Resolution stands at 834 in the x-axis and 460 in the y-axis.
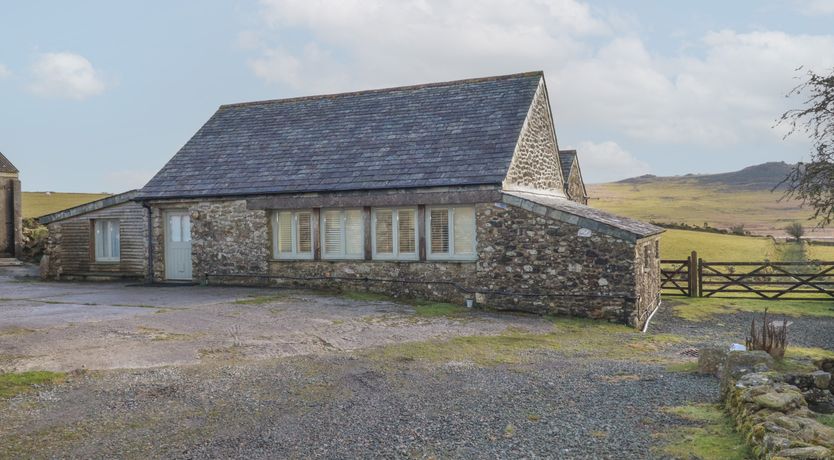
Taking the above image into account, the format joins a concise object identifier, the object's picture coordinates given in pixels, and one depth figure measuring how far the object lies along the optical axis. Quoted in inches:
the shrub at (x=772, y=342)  401.1
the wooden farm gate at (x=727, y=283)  808.9
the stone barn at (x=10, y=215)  1147.9
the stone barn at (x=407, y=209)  614.9
